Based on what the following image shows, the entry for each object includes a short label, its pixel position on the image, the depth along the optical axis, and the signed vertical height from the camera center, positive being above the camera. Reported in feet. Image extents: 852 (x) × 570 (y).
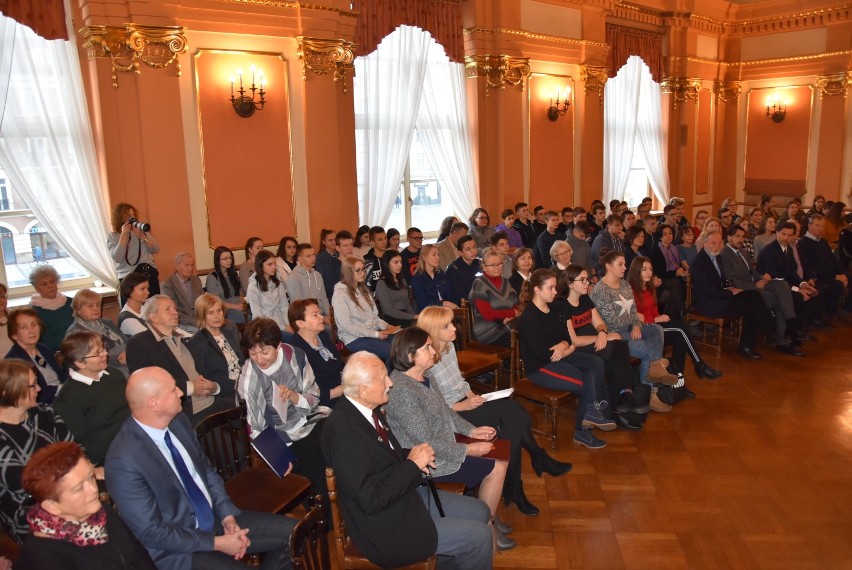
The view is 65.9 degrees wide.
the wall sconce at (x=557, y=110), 31.55 +3.57
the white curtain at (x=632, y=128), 36.91 +3.14
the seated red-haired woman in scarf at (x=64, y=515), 6.86 -3.35
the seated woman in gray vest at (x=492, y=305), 18.31 -3.33
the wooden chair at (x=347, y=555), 8.82 -4.96
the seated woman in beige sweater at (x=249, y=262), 20.49 -2.18
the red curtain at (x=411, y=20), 24.08 +6.49
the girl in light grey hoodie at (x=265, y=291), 18.48 -2.77
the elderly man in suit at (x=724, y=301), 21.80 -4.00
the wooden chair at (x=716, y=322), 21.80 -4.77
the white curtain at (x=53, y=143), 17.89 +1.51
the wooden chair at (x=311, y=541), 7.29 -4.01
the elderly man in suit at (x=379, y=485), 8.44 -3.79
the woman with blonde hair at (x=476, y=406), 12.54 -4.28
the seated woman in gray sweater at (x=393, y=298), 19.67 -3.25
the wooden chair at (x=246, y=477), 10.23 -4.72
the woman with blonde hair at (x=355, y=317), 17.63 -3.42
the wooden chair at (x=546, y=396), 14.88 -4.79
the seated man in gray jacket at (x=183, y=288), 18.79 -2.68
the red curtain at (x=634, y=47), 35.24 +7.50
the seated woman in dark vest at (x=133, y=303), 14.84 -2.45
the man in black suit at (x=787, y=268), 23.65 -3.20
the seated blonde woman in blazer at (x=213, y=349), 13.80 -3.29
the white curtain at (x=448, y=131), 28.07 +2.42
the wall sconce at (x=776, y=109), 40.93 +4.28
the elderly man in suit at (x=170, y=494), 8.08 -3.82
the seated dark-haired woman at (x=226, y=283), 20.01 -2.77
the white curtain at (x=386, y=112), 25.58 +3.02
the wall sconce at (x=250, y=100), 20.85 +2.92
